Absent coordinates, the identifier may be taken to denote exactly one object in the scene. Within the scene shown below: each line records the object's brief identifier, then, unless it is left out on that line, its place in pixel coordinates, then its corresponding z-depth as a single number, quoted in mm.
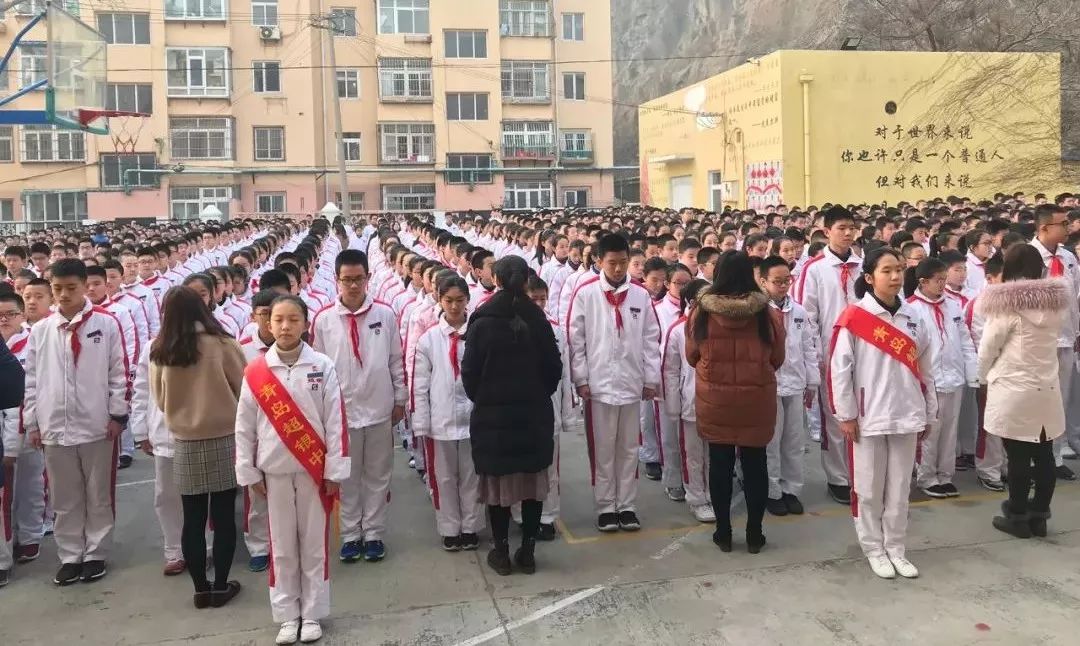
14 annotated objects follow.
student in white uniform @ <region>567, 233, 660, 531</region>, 5352
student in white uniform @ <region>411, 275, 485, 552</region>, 5078
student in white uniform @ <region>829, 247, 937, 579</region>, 4594
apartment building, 35406
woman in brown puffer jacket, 4684
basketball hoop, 35250
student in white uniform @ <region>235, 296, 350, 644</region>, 4066
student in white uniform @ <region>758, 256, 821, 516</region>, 5648
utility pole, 31000
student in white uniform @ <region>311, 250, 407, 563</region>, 5094
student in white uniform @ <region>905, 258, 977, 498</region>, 5746
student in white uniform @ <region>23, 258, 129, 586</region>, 4863
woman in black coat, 4551
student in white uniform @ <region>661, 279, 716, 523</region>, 5602
